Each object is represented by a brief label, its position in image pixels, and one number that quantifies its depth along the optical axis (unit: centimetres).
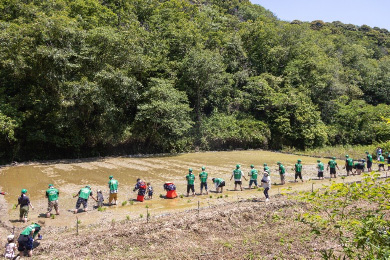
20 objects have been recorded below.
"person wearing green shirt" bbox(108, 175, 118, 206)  1412
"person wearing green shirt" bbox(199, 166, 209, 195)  1645
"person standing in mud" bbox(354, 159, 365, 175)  2236
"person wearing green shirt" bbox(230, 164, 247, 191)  1713
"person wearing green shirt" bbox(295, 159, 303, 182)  1977
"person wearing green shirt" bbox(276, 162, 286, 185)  1902
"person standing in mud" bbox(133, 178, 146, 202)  1490
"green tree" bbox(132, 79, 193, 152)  3064
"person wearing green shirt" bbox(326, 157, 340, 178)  2095
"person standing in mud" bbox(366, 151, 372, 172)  2177
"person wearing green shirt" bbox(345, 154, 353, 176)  2177
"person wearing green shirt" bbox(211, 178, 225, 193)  1697
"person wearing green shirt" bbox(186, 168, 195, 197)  1577
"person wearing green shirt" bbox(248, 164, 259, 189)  1777
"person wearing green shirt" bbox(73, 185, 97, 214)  1307
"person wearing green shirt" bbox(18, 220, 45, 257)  912
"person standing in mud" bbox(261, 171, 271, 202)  1502
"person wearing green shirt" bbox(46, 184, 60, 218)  1240
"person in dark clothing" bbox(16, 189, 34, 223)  1181
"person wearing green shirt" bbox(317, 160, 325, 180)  2070
